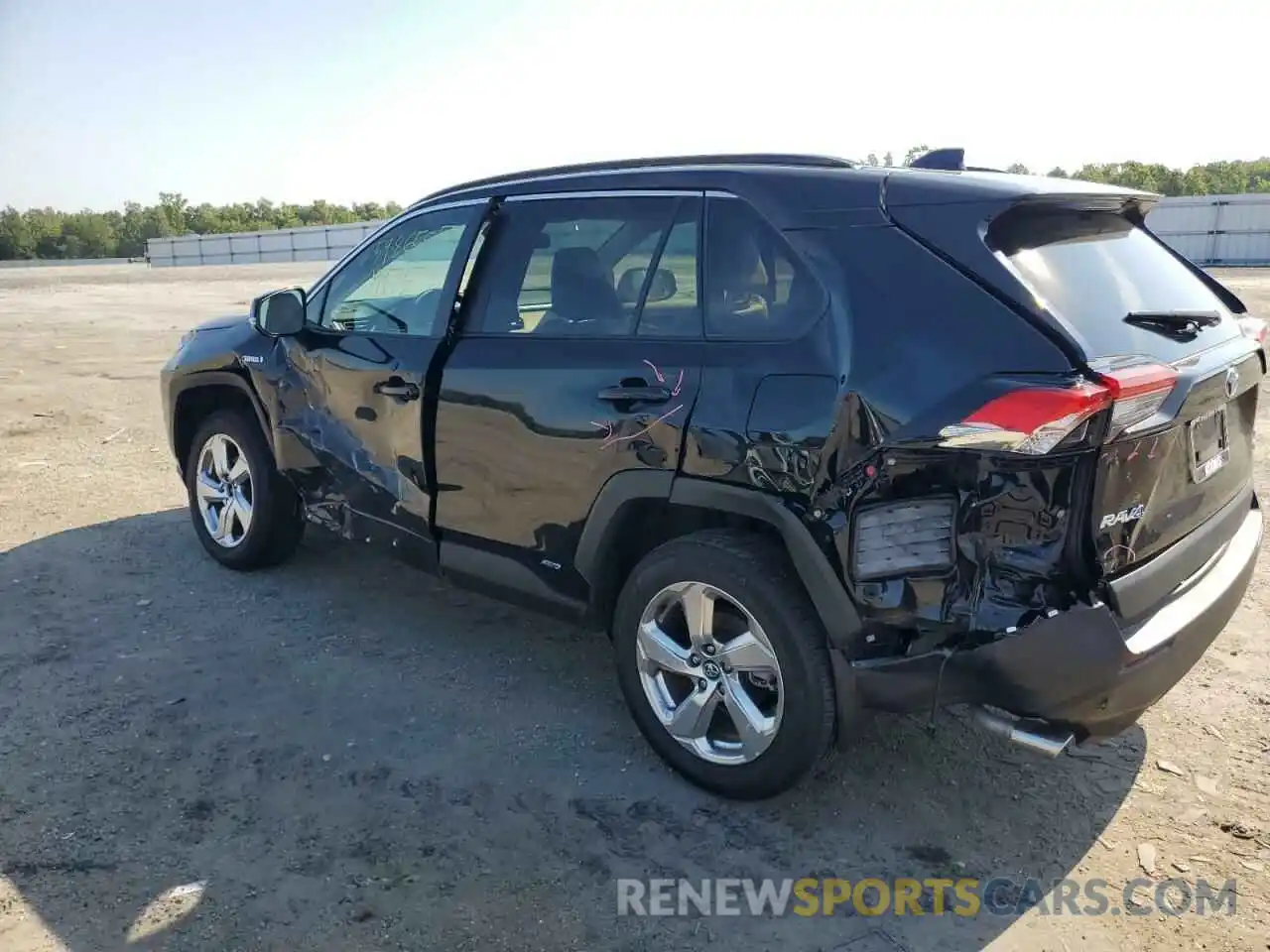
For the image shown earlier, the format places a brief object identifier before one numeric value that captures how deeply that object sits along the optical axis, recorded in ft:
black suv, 8.30
